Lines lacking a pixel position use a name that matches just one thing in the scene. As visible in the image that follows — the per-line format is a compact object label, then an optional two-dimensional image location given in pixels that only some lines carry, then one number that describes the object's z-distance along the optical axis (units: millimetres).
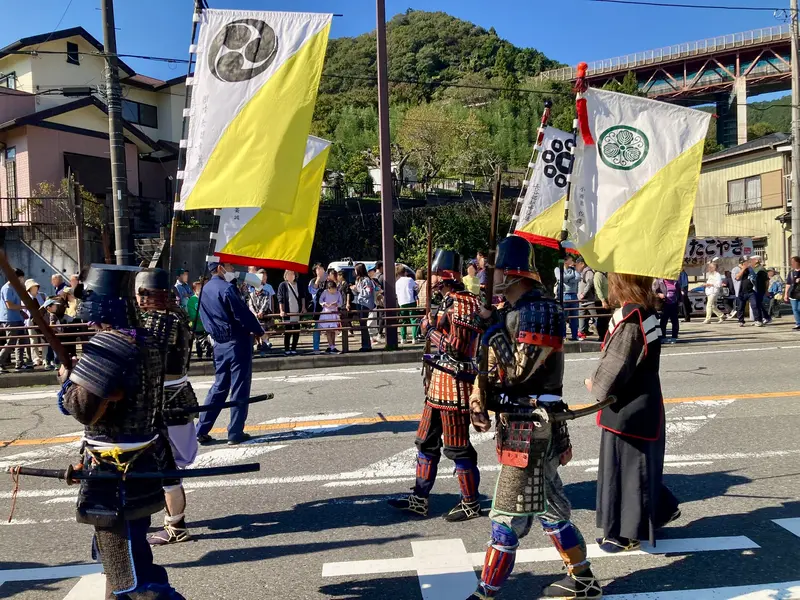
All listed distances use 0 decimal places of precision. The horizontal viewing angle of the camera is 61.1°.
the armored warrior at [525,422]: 3492
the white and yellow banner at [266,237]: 5266
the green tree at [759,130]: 54656
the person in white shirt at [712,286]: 18562
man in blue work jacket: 7035
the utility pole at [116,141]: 12742
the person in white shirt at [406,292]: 15062
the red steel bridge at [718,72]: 57906
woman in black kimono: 4082
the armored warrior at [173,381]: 4641
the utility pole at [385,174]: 14938
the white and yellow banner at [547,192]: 7797
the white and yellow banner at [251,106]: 5086
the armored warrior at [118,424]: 3123
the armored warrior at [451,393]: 4840
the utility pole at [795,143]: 19234
